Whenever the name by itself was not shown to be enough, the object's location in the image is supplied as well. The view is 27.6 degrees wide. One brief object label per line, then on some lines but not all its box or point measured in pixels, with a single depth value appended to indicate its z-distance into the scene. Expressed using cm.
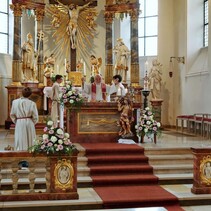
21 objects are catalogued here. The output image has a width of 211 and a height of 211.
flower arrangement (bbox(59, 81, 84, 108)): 1137
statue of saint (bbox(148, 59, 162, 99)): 1920
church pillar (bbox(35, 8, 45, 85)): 1880
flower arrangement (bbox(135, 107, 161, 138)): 1142
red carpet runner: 766
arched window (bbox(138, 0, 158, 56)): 2114
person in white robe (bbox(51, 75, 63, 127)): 1231
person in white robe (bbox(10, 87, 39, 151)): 862
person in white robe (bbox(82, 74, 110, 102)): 1273
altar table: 1169
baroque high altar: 1766
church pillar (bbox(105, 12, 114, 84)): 1920
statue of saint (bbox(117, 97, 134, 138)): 1156
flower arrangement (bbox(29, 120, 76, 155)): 737
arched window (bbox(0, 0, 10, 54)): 2019
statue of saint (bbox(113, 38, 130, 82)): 1927
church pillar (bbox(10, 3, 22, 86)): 1755
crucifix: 1942
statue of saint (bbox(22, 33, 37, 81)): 1810
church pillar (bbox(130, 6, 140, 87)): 1847
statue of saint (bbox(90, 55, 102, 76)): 1934
